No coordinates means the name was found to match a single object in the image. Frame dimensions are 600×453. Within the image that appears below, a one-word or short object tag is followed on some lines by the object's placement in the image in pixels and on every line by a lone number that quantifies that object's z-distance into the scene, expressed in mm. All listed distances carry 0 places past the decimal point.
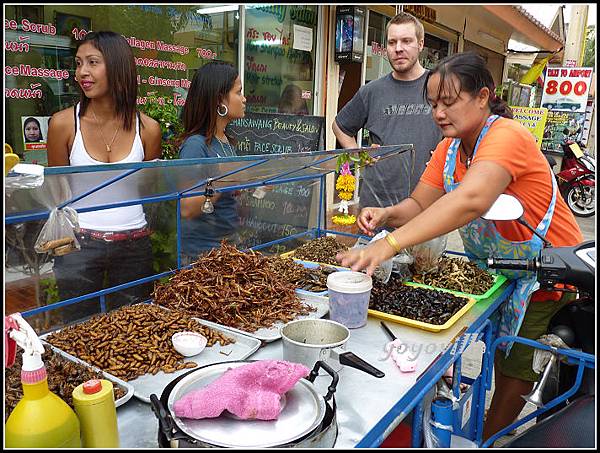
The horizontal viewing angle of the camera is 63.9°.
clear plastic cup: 1863
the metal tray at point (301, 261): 2574
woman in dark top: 2611
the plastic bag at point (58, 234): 1589
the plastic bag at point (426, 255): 2473
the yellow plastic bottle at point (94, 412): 1062
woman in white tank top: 2398
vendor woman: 1875
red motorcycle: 9977
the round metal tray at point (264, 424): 1072
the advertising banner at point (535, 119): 10852
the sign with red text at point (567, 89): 12734
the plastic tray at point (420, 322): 1911
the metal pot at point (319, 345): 1489
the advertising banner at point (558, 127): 12328
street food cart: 1312
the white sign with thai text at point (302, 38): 6703
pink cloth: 1135
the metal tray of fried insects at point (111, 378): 1320
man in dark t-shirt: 3510
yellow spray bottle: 947
